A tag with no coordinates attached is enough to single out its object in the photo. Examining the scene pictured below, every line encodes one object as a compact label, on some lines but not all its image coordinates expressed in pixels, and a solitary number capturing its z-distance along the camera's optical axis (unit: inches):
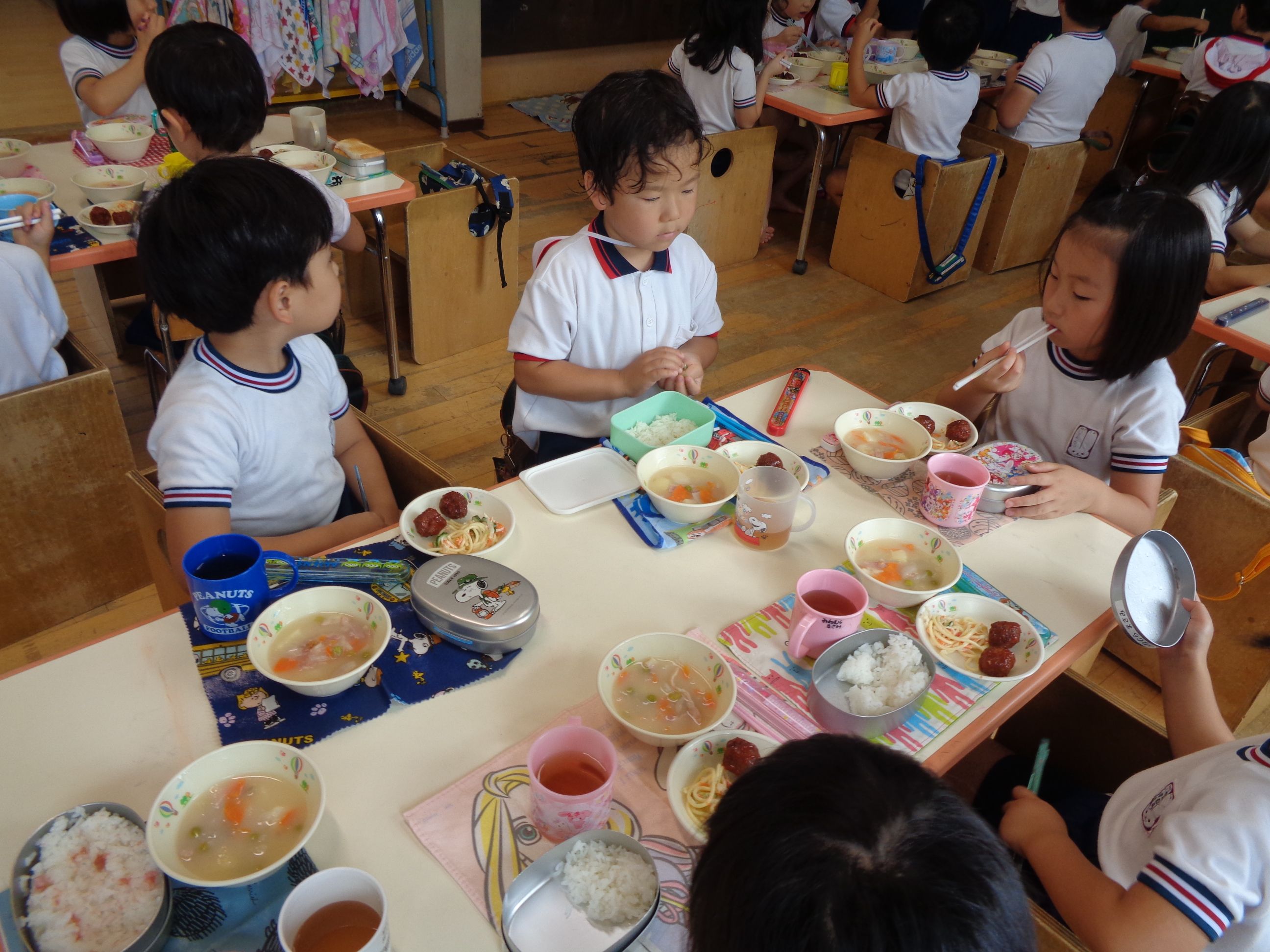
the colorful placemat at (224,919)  30.9
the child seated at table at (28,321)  71.5
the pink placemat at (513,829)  33.2
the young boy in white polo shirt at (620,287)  60.7
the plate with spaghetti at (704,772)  35.4
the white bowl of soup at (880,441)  58.8
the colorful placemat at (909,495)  55.3
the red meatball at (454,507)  51.0
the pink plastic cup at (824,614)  43.3
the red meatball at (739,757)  36.3
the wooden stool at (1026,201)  156.0
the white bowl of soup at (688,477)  54.7
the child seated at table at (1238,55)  165.3
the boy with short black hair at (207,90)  82.4
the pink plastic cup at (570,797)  33.6
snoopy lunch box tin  42.6
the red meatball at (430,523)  49.6
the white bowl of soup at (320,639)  40.6
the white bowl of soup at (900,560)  48.7
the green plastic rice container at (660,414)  58.8
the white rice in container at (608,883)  31.9
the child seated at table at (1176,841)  34.2
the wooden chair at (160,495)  56.4
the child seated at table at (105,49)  108.0
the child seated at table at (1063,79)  145.2
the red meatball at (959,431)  62.8
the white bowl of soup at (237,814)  32.5
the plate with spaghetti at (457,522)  49.4
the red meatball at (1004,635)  45.9
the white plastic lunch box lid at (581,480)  54.5
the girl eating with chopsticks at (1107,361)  57.3
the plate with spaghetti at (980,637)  44.2
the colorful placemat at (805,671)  41.4
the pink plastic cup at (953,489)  53.8
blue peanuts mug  41.3
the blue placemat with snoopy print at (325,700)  39.2
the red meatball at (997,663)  43.9
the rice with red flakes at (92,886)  30.1
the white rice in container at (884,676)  41.1
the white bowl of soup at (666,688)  39.6
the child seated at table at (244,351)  50.9
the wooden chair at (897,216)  145.3
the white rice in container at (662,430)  59.7
